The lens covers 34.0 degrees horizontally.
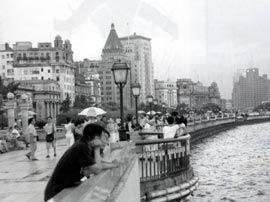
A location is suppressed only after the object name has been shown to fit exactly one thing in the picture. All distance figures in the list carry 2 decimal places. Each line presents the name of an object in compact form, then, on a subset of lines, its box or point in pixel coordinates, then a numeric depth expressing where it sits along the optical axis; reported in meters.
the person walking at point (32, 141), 17.04
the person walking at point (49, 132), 18.10
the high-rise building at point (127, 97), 155.59
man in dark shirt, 5.46
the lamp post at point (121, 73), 15.18
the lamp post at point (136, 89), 23.74
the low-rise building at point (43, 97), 101.32
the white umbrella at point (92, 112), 23.42
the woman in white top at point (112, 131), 18.45
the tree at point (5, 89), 69.65
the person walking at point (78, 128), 14.18
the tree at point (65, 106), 98.21
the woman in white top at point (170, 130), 14.75
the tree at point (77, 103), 105.46
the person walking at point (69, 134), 16.62
